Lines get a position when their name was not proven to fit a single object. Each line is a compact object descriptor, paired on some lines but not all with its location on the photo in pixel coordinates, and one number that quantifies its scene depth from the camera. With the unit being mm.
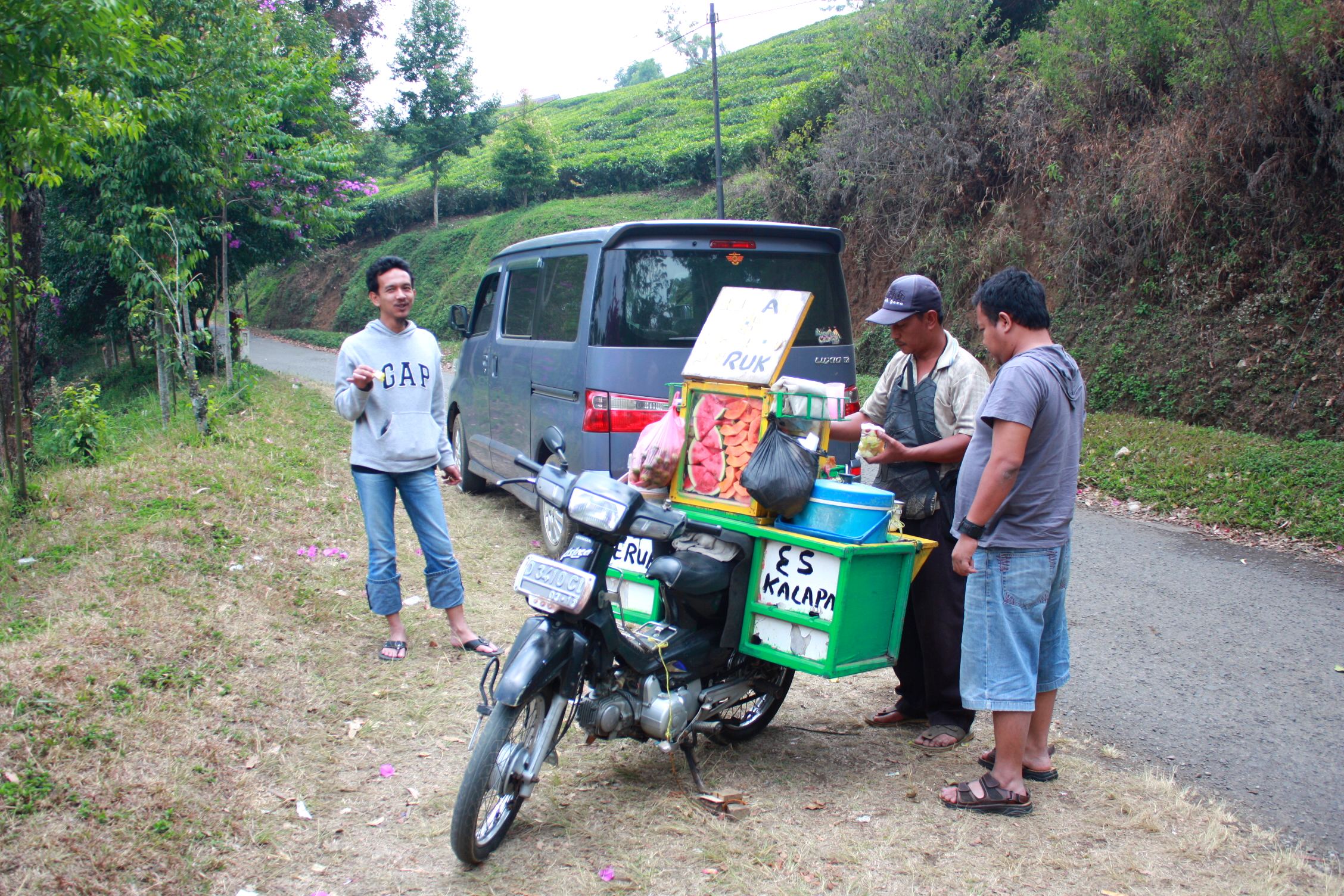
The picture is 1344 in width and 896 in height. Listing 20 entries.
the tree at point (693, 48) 68000
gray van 5621
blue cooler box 3424
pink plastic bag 3816
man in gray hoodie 4594
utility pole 20438
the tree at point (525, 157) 35688
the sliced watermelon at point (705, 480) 3826
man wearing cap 3814
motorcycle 2990
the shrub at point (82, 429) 7824
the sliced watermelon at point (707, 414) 3848
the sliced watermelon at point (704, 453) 3840
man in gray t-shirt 3176
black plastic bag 3451
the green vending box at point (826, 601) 3398
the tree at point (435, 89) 38938
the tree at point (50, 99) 4344
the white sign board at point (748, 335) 3691
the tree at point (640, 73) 92688
